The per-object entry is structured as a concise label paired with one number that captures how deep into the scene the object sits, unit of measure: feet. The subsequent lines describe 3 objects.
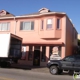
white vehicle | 35.12
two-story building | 44.51
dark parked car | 29.09
